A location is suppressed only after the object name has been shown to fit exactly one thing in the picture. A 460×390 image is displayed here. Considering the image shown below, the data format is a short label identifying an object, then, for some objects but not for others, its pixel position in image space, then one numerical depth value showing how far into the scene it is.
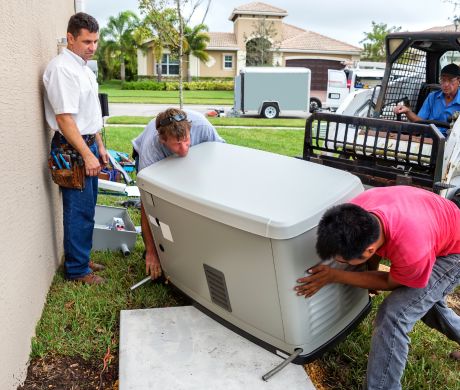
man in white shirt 3.13
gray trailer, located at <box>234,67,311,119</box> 18.53
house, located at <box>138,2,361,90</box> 36.06
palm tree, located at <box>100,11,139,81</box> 39.62
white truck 16.36
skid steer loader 3.78
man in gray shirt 2.91
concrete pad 2.41
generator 2.19
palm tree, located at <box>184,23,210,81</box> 35.91
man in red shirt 1.96
